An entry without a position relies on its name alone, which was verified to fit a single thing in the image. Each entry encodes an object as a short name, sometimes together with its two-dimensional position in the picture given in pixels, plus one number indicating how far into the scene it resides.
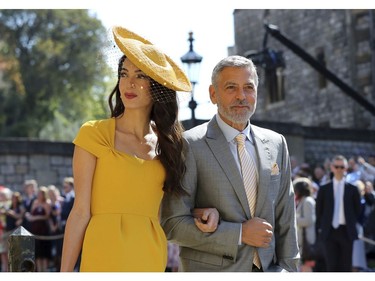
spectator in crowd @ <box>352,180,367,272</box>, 13.16
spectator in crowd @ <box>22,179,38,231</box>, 16.22
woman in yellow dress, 4.41
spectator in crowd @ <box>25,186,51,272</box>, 15.81
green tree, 52.00
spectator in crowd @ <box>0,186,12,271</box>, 16.33
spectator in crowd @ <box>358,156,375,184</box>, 16.34
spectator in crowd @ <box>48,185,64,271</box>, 15.88
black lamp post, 14.03
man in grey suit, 4.70
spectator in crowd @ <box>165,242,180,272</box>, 13.76
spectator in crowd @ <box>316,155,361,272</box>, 11.77
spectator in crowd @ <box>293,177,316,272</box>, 12.47
